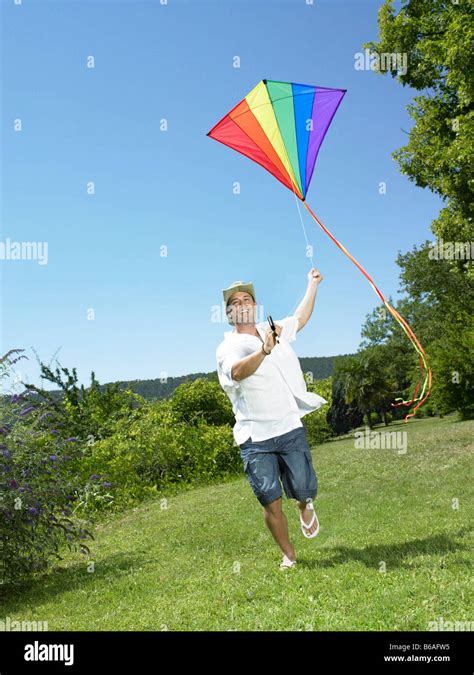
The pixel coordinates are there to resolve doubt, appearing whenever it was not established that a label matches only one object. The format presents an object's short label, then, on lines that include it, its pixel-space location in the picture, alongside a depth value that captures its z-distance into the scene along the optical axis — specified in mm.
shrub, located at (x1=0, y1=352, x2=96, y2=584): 7043
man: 5844
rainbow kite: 6691
